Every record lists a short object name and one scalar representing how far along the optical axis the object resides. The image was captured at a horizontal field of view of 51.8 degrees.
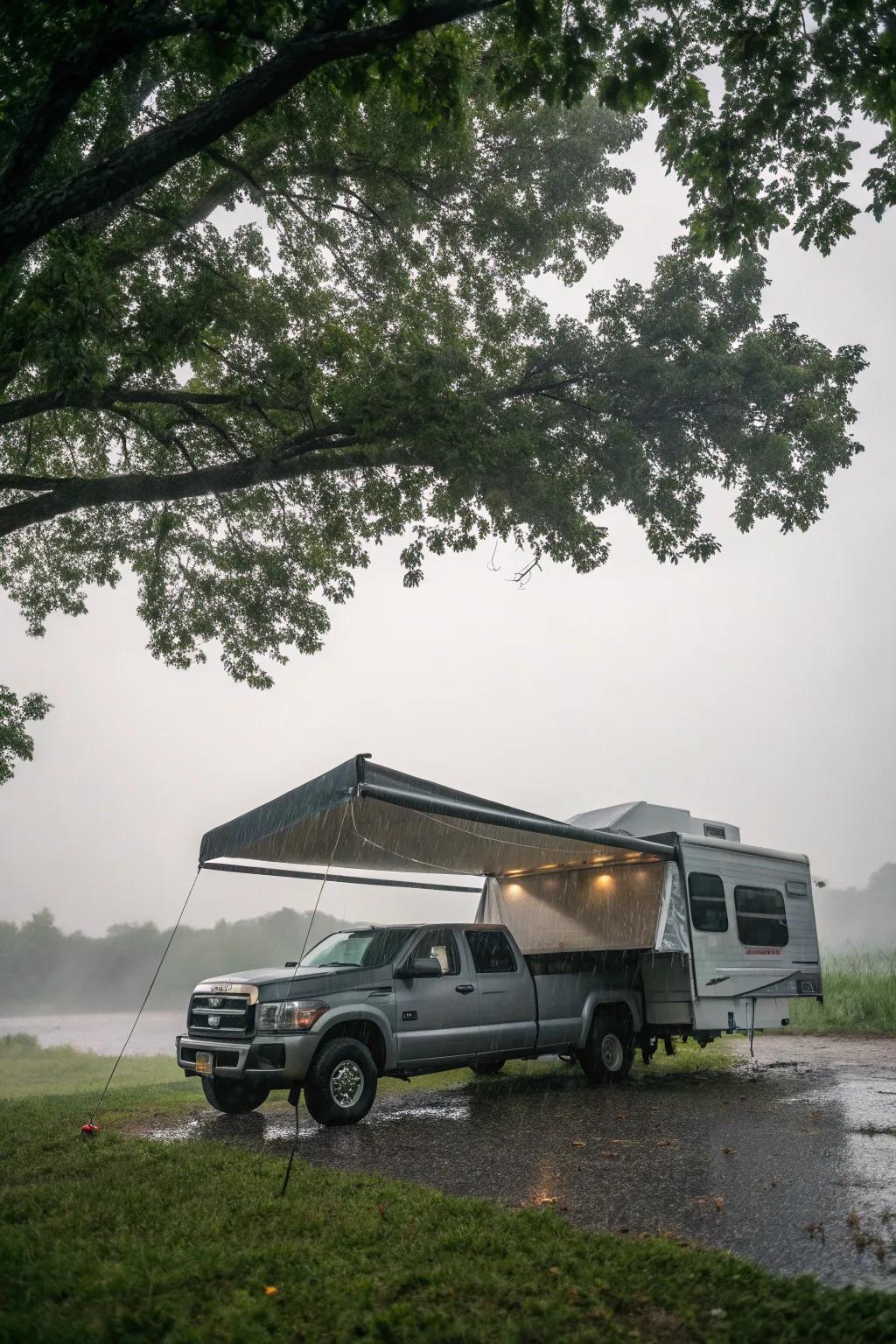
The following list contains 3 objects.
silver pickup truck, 8.22
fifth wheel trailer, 8.27
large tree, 10.88
